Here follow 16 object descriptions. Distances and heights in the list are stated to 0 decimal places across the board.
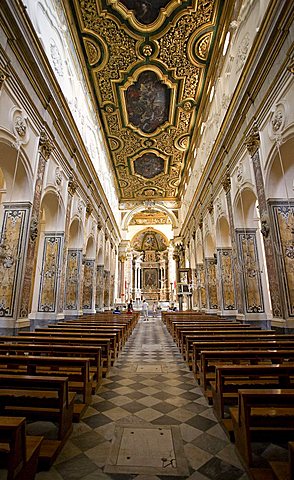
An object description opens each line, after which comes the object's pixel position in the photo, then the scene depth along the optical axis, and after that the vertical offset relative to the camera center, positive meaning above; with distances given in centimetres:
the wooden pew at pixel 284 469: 124 -85
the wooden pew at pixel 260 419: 177 -79
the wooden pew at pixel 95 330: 512 -45
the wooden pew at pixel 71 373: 260 -65
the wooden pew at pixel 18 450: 134 -81
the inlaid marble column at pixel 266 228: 531 +164
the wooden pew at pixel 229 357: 289 -57
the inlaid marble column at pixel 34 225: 561 +181
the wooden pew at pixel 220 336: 414 -47
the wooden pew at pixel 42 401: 209 -78
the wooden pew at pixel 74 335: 456 -47
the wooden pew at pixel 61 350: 318 -52
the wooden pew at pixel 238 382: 231 -74
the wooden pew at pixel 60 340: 388 -48
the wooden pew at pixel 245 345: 343 -50
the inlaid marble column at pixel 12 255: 525 +106
